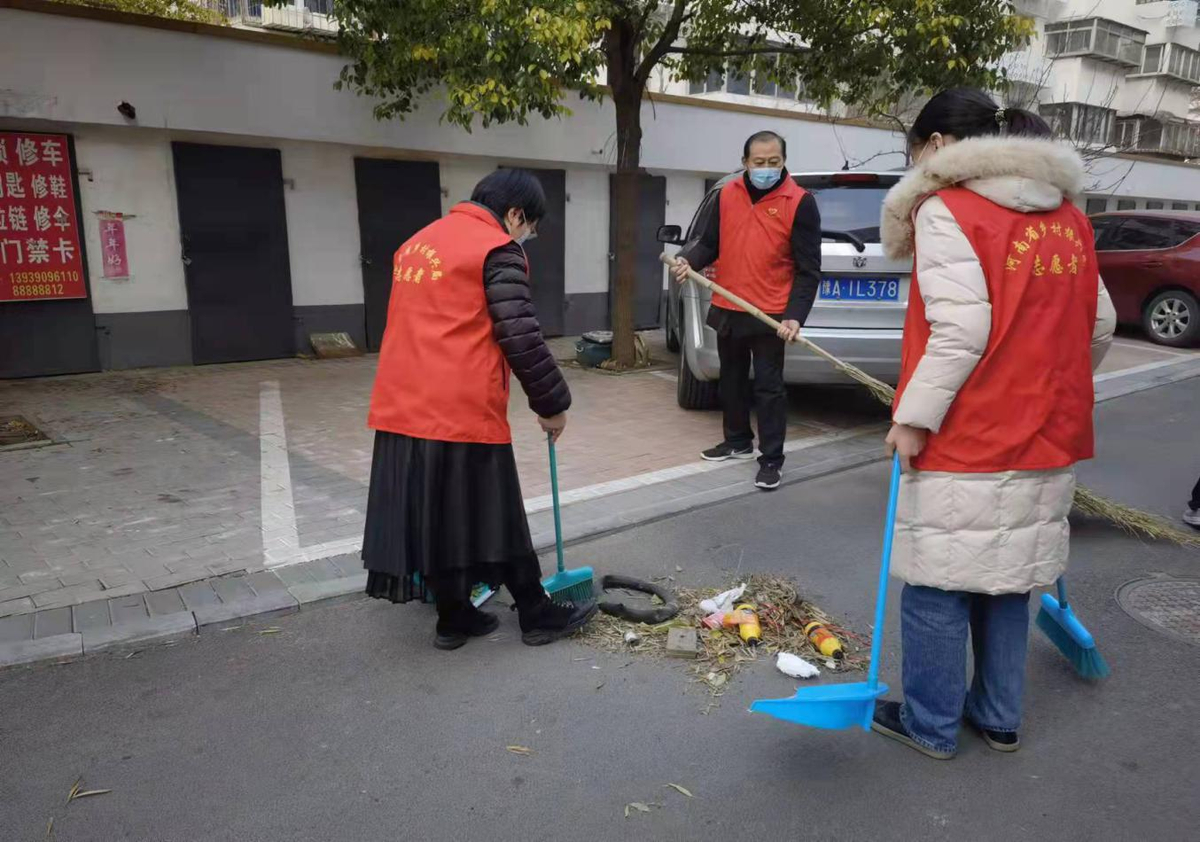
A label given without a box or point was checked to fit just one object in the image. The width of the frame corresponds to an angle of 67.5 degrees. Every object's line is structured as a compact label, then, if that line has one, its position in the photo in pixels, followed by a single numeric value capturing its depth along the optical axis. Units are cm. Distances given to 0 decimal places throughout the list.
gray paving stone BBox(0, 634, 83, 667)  326
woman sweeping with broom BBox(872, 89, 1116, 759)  235
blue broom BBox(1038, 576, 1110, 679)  316
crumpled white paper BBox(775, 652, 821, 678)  320
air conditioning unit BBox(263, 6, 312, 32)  2034
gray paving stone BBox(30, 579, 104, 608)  367
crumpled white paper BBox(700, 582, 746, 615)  365
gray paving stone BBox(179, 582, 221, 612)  371
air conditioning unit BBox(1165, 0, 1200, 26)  2981
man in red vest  509
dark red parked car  1148
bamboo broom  441
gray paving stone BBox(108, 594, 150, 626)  356
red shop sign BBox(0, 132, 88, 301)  783
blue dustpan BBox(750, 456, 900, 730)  254
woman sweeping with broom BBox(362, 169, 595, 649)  296
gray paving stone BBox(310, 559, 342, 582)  400
